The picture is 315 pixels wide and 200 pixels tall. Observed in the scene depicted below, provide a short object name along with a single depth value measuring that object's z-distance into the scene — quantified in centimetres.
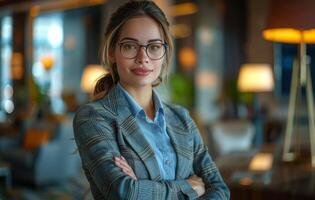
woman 204
